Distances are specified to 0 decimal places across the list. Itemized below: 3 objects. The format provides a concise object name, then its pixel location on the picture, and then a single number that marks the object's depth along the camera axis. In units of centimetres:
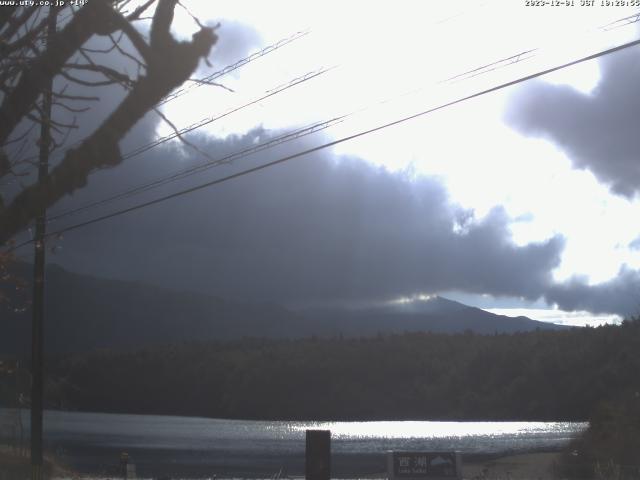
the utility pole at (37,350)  2336
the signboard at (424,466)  1537
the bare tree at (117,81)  618
